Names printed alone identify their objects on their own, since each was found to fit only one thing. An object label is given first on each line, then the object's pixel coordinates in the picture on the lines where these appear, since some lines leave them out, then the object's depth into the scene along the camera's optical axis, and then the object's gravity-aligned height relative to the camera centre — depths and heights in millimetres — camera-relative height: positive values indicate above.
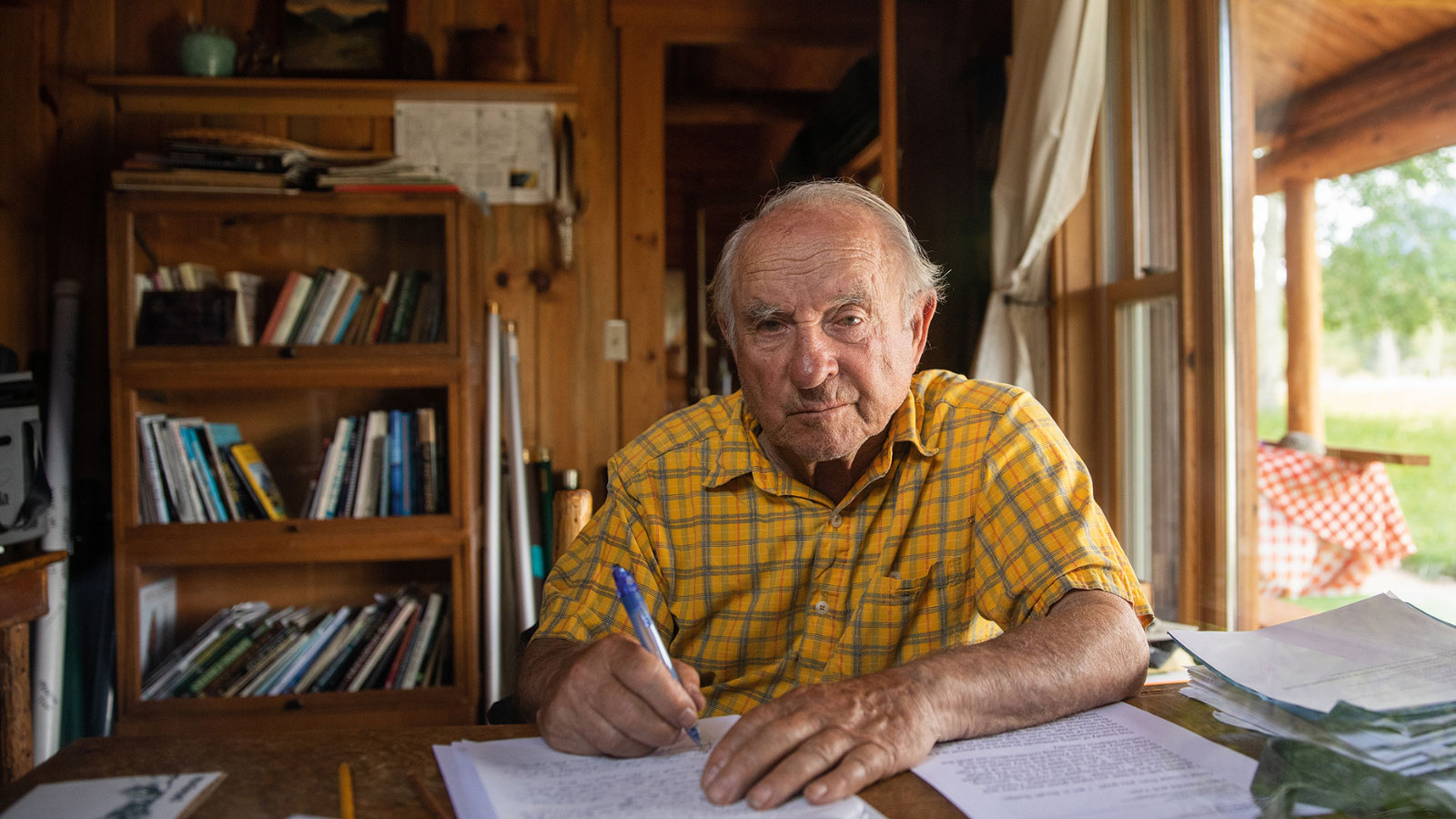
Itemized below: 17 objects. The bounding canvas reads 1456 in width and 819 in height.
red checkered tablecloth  1599 -210
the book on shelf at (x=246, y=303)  2297 +289
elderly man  1121 -114
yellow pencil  644 -269
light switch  2738 +224
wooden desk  657 -272
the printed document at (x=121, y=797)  644 -269
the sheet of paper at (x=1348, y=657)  714 -213
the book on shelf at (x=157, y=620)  2246 -493
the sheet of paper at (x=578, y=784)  634 -271
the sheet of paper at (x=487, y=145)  2645 +771
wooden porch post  1602 +181
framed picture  2604 +1061
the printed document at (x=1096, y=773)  627 -267
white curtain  2002 +555
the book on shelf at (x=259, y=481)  2307 -157
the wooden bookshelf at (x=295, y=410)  2201 +18
